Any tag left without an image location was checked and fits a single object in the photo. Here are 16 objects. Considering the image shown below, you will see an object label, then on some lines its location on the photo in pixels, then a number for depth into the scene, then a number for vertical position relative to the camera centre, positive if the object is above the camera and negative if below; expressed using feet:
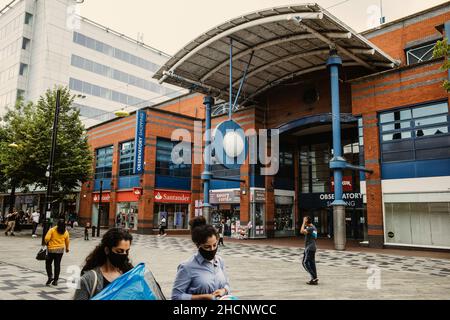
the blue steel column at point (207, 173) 85.82 +8.94
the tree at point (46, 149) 79.82 +13.77
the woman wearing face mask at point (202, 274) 10.89 -1.96
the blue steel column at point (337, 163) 62.64 +8.81
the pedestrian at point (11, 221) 82.28 -2.87
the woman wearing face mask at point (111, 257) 10.74 -1.43
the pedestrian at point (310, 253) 31.19 -3.52
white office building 155.02 +68.84
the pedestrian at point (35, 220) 82.38 -2.55
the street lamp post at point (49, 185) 55.31 +3.75
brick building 62.39 +18.61
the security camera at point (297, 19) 59.31 +31.75
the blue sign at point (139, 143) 95.35 +17.79
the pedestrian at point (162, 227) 90.17 -4.26
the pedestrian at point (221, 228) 82.46 -3.83
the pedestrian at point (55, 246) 29.78 -3.05
